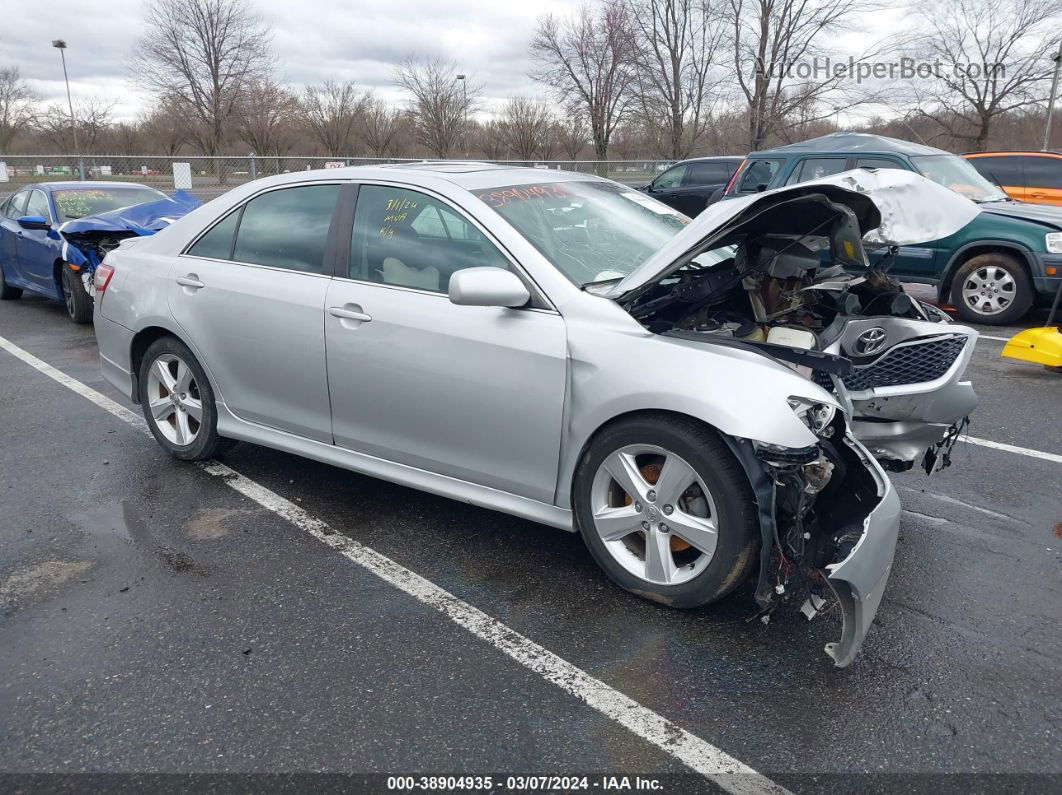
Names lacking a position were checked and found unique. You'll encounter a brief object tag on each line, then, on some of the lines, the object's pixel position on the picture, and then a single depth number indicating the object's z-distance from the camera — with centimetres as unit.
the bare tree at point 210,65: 4228
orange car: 1084
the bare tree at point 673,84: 3444
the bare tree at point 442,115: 3647
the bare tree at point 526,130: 3672
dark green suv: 796
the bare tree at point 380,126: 3588
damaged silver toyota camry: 284
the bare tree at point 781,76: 3028
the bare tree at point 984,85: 2817
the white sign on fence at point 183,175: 1786
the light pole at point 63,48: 3438
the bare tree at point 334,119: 3559
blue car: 822
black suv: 1502
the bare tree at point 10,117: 3794
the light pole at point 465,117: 3697
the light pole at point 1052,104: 2367
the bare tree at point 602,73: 3609
